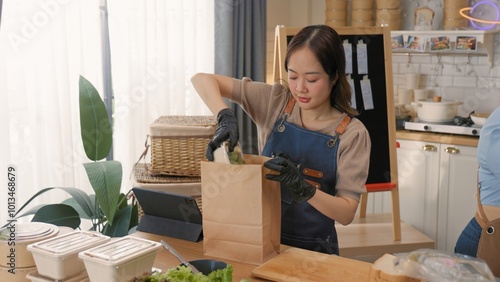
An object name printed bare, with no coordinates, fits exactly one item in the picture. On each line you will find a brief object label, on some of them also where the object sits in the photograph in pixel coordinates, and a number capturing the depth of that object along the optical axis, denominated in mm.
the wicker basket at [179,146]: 2996
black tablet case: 2010
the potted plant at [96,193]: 3016
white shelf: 4352
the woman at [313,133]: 2057
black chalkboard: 3857
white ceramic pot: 4375
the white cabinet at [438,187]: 4195
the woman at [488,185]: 2295
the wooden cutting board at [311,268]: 1702
